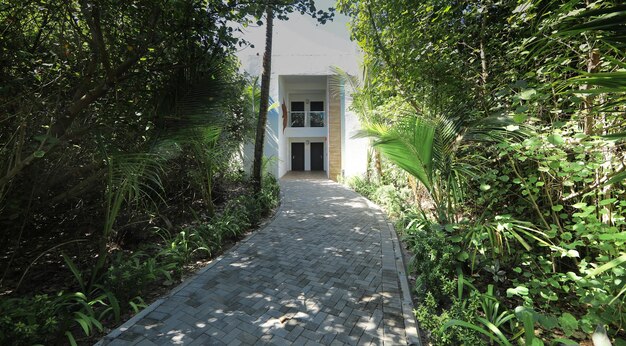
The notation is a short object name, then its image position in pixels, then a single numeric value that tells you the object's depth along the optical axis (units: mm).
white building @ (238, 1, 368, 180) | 12594
